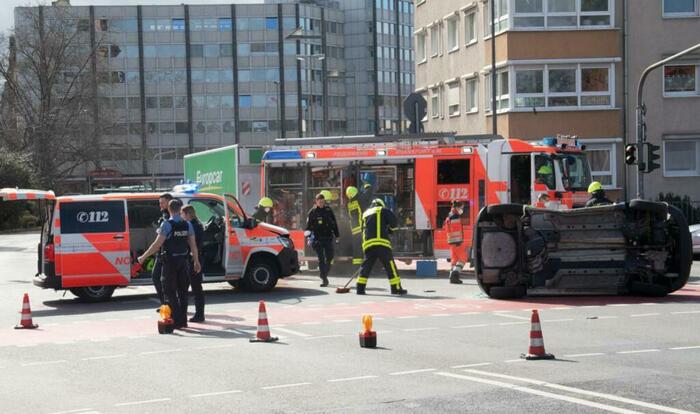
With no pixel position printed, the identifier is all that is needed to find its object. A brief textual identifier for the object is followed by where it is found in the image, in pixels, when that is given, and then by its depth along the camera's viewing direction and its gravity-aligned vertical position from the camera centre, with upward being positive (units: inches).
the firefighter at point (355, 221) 877.8 -31.3
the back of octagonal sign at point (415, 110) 1067.3 +73.2
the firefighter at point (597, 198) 748.0 -13.1
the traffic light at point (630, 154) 1027.3 +23.8
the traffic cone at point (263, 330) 502.9 -68.3
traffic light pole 1006.4 +42.3
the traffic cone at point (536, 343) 419.8 -64.3
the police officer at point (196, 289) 591.8 -56.9
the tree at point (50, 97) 2719.0 +236.2
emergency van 708.0 -38.4
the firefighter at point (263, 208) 946.1 -20.5
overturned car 670.5 -42.9
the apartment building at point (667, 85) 1550.2 +135.9
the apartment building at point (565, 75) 1528.1 +151.7
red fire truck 906.1 +6.1
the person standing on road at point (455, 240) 824.9 -45.9
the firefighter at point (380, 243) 736.3 -41.3
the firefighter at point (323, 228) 844.6 -34.6
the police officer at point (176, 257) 567.8 -37.9
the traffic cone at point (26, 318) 595.5 -71.7
